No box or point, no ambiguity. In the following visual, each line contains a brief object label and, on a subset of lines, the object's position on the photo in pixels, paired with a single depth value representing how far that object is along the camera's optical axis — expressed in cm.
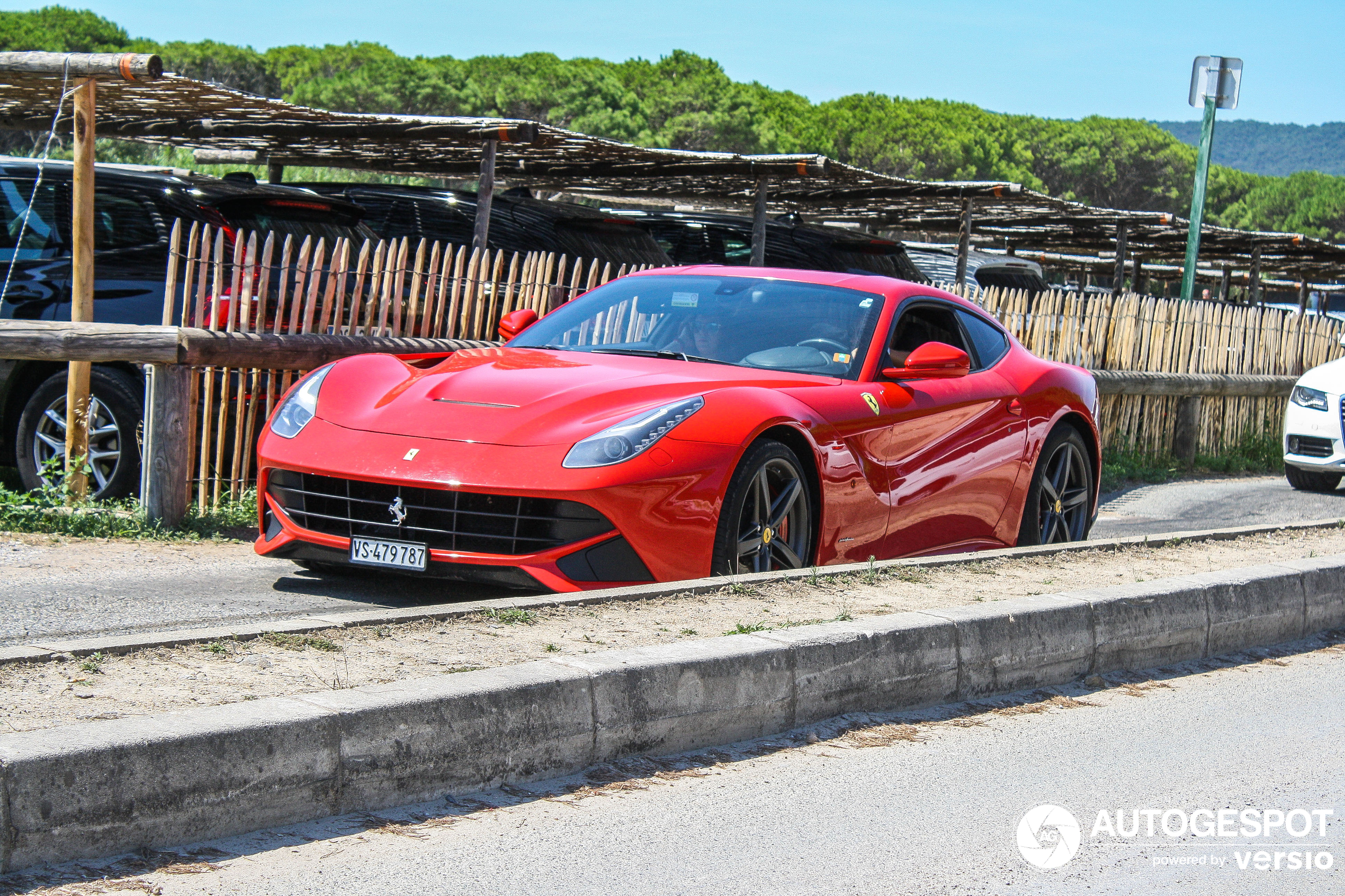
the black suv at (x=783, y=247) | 1692
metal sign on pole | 1938
